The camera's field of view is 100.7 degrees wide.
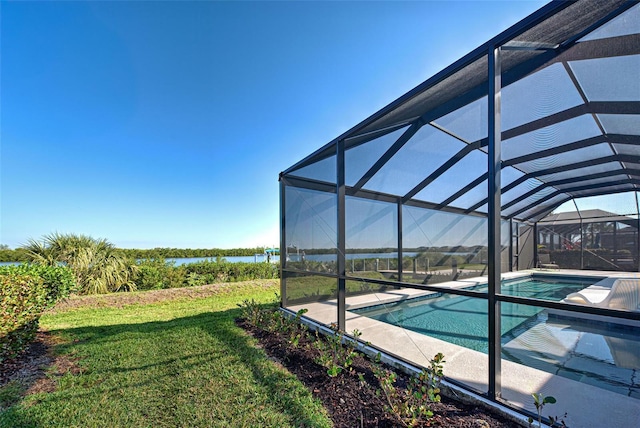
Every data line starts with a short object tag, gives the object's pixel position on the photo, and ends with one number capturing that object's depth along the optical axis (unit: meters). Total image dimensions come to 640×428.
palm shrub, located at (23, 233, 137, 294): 7.18
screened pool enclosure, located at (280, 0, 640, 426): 2.09
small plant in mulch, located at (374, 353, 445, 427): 1.92
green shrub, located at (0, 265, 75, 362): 2.96
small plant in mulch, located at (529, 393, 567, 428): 1.64
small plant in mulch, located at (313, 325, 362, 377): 2.74
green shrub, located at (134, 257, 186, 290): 8.24
